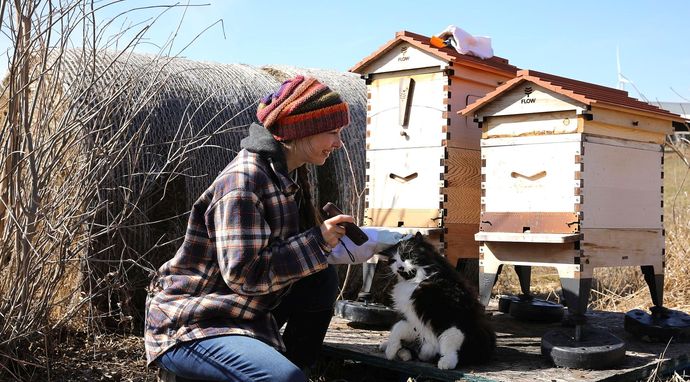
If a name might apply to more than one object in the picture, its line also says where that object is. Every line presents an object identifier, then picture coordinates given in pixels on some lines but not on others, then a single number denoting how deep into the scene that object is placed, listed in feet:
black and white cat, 14.24
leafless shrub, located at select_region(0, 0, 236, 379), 13.39
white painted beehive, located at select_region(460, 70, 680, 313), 15.51
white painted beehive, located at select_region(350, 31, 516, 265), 17.85
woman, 10.41
